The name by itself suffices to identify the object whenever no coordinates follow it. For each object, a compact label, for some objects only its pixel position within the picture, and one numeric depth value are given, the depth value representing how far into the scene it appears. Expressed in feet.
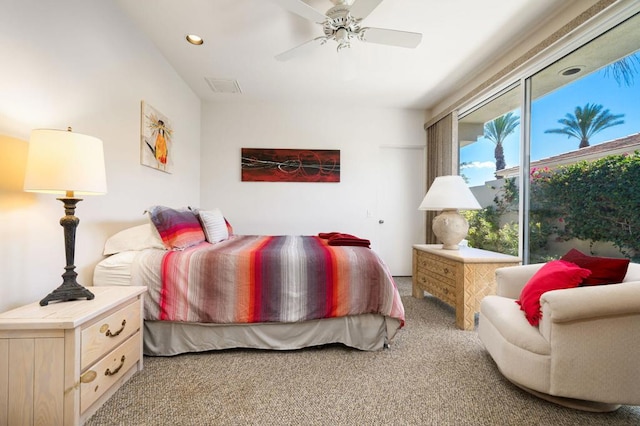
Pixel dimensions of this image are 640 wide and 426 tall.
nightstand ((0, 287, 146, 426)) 3.46
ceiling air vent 10.12
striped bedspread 5.44
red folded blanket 7.18
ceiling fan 5.42
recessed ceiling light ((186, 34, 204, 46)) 7.64
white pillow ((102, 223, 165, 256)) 6.06
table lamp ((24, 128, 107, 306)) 3.75
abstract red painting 12.20
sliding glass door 5.61
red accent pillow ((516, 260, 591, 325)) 4.49
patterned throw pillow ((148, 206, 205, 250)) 6.21
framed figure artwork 7.55
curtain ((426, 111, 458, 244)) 10.93
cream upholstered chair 3.83
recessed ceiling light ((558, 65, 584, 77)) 6.56
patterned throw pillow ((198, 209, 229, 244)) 7.61
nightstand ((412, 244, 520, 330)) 6.96
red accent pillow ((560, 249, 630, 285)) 4.37
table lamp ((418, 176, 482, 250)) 8.05
